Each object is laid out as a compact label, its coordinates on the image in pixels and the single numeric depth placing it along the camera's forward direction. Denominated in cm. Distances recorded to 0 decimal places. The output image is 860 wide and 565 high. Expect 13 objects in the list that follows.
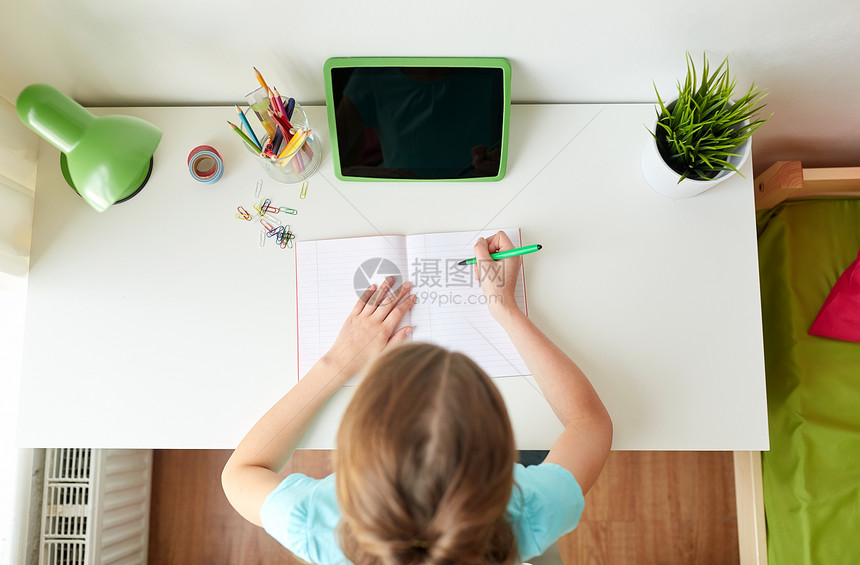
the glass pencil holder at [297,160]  82
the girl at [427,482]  46
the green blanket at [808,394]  98
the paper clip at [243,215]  86
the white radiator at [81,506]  101
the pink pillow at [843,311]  98
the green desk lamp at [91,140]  64
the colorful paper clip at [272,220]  86
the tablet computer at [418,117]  78
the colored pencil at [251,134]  77
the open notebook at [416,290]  82
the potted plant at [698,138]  75
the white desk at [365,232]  81
